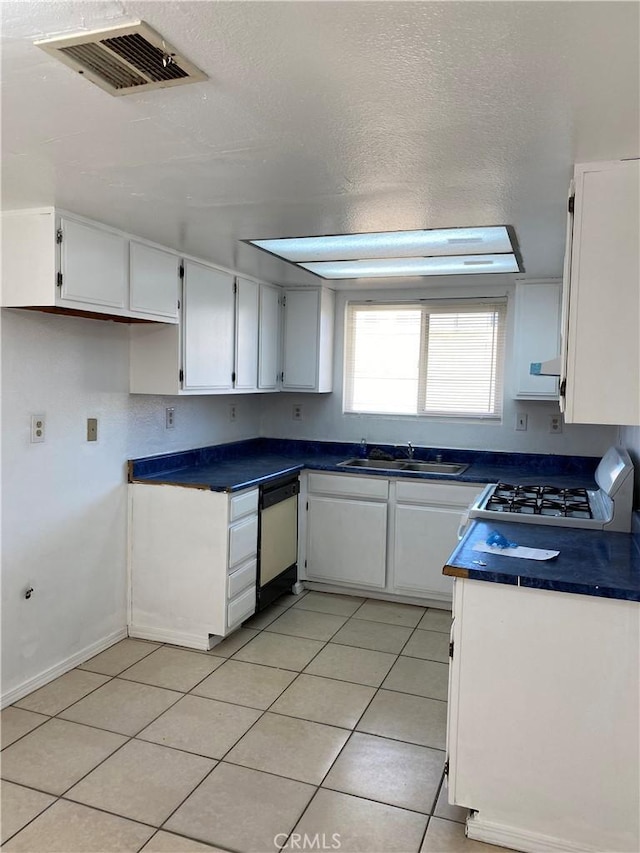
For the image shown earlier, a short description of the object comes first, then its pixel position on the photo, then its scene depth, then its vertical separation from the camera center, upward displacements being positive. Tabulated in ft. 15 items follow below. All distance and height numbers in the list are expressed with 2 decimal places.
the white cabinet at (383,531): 13.46 -3.01
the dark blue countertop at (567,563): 6.44 -1.84
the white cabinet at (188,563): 11.34 -3.18
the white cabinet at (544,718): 6.34 -3.30
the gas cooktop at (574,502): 8.89 -1.70
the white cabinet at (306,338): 15.46 +1.27
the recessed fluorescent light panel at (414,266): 11.61 +2.43
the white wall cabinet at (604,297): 6.46 +1.03
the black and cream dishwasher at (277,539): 12.74 -3.13
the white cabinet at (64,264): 8.71 +1.70
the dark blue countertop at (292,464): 12.10 -1.65
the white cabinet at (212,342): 11.60 +0.92
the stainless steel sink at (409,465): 14.73 -1.72
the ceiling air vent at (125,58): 4.31 +2.33
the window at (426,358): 14.97 +0.85
